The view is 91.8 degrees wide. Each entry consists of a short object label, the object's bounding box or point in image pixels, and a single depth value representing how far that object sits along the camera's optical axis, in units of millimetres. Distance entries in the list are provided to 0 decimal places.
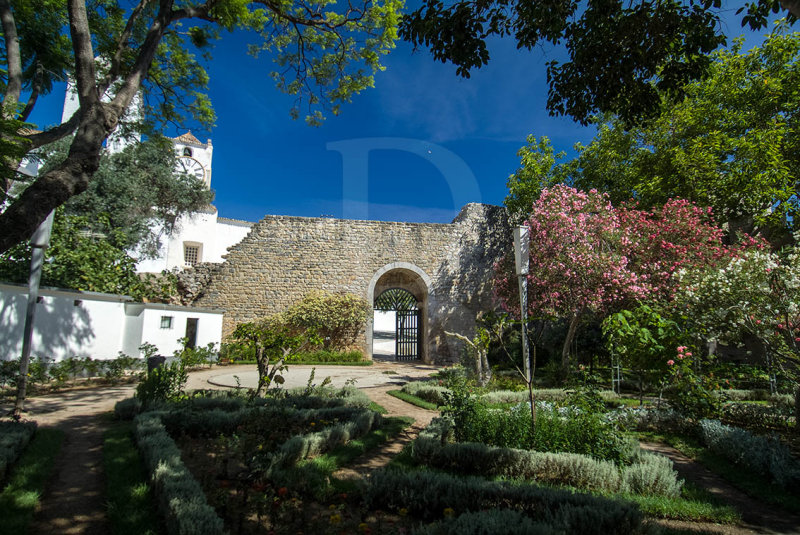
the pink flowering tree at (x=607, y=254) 10367
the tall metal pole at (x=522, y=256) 5137
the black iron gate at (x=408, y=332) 18750
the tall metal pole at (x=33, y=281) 5414
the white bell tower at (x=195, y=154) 31562
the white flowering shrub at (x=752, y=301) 5734
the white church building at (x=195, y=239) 22002
